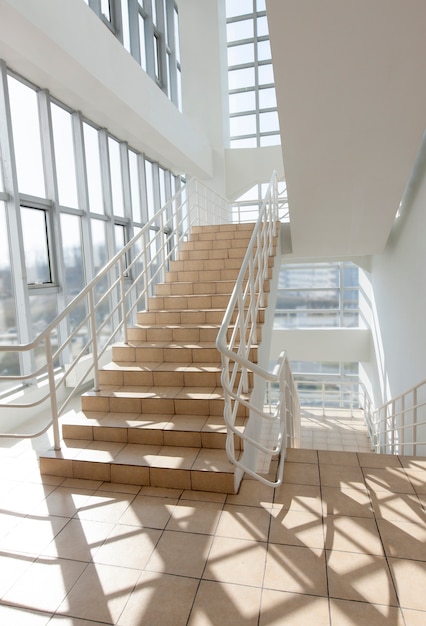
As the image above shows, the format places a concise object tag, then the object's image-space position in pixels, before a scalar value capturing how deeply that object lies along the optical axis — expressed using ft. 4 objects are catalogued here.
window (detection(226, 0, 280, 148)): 35.24
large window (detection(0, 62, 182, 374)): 15.12
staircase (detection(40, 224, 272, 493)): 9.03
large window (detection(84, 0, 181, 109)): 22.25
